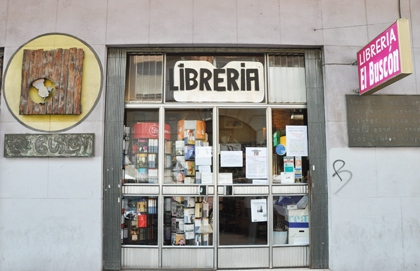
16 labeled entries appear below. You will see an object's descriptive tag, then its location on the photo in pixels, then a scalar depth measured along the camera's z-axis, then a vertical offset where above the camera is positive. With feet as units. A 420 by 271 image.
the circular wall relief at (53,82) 21.18 +5.26
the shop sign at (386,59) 16.94 +5.67
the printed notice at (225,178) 21.75 -0.58
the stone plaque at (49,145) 21.02 +1.44
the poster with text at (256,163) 21.94 +0.34
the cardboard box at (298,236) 21.82 -4.17
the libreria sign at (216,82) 22.18 +5.45
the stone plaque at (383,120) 21.47 +2.91
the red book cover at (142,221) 21.61 -3.21
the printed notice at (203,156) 21.91 +0.78
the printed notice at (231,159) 21.90 +0.59
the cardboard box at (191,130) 22.21 +2.42
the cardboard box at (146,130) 22.12 +2.43
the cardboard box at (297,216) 21.95 -2.95
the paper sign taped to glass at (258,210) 21.72 -2.55
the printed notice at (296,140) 22.17 +1.77
